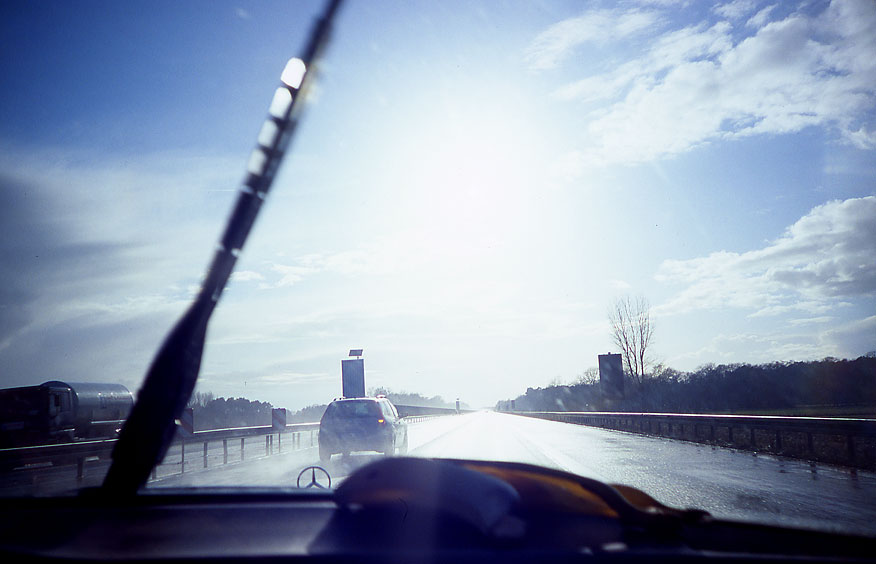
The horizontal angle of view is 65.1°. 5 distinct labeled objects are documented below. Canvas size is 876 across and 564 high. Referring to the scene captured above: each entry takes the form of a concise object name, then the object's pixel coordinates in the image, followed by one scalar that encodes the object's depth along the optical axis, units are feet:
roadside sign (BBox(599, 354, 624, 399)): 150.51
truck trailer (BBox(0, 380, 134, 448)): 86.89
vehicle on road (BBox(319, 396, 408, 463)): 64.44
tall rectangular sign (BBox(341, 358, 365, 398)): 139.64
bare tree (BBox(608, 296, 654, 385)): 225.15
